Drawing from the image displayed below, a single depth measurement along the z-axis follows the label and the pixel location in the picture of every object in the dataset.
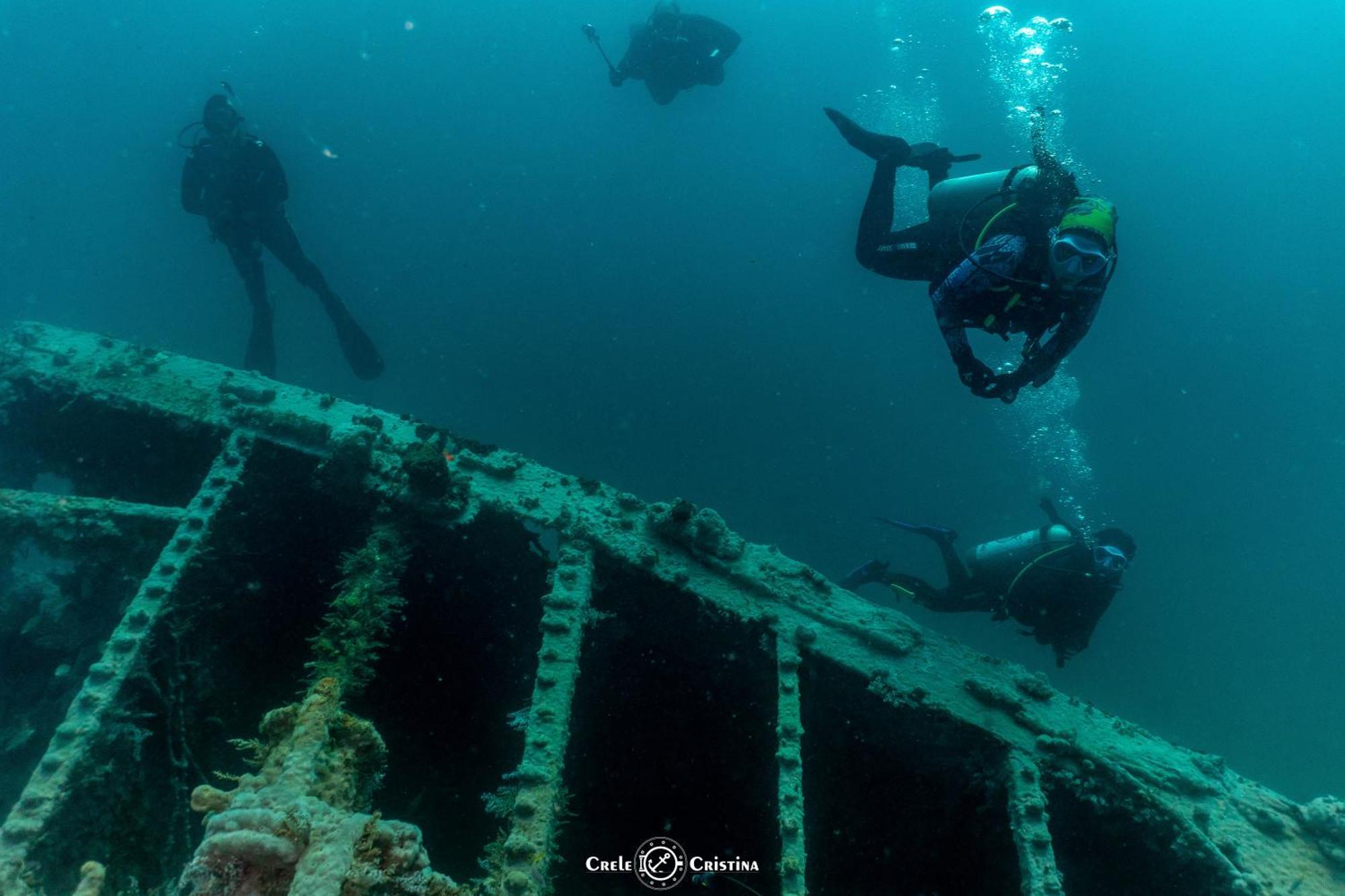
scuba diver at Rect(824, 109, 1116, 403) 3.90
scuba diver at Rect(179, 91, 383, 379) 8.06
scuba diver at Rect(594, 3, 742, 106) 13.53
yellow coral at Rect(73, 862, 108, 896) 1.36
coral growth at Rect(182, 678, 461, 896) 1.25
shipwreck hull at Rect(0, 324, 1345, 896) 2.61
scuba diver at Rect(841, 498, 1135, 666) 5.49
